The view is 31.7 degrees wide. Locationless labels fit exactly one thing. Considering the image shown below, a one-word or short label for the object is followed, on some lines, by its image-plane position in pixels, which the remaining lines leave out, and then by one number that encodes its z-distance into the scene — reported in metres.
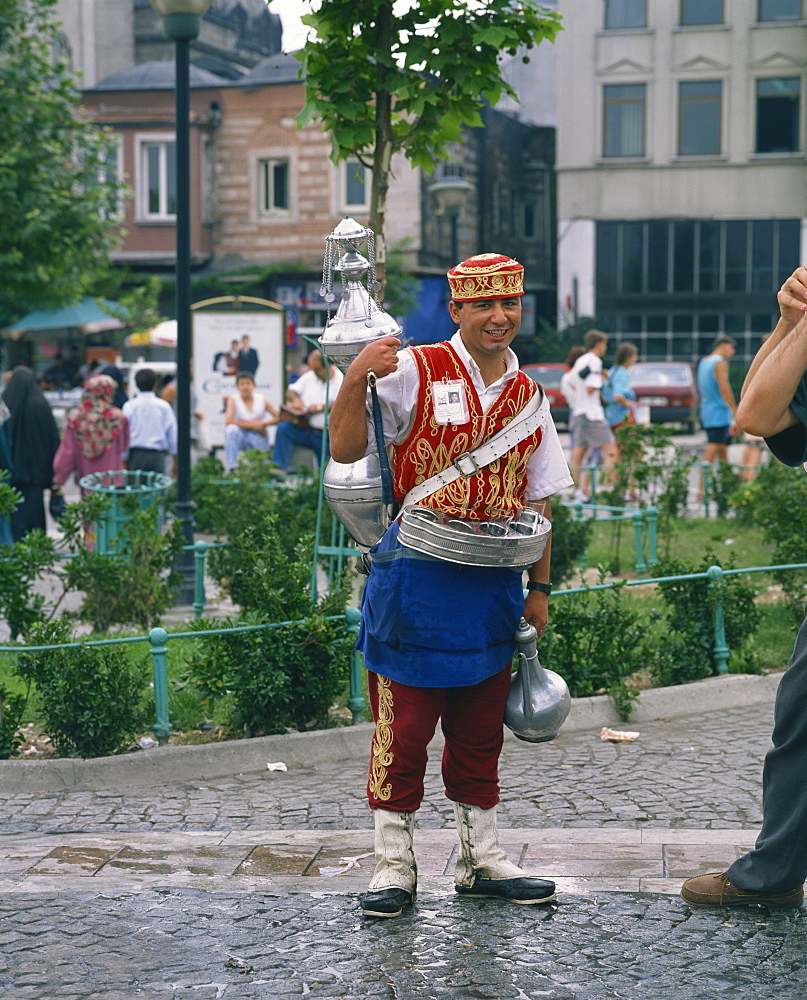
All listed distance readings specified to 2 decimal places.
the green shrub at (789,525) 8.62
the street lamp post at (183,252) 10.57
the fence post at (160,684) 6.54
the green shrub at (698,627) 7.65
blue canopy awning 31.61
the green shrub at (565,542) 10.70
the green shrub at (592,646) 7.23
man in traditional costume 4.36
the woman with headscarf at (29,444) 11.90
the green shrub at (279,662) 6.64
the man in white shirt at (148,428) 12.92
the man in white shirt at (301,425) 14.82
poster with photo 18.91
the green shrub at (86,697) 6.41
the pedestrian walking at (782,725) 3.85
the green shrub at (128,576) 8.83
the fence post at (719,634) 7.65
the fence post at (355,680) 6.86
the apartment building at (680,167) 40.44
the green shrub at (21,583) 7.71
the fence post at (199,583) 10.02
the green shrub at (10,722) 6.48
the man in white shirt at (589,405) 15.70
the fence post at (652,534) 11.26
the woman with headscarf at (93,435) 12.31
